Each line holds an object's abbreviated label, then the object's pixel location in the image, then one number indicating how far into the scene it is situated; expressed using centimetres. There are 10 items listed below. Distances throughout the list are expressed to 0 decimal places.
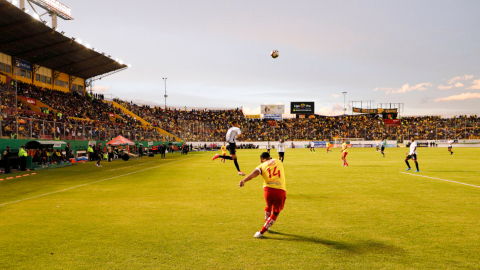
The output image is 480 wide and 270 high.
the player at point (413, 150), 1650
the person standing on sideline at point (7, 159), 1862
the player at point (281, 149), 2198
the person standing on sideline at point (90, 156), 3058
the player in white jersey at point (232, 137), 1180
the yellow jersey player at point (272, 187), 566
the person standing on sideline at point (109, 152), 2928
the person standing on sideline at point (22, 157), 2025
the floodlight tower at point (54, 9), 3899
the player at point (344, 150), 2083
